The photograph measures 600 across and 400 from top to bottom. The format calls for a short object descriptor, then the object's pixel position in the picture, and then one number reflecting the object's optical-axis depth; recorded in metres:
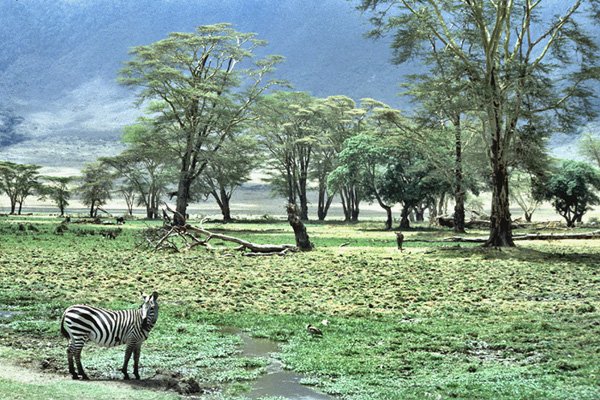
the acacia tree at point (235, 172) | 65.56
